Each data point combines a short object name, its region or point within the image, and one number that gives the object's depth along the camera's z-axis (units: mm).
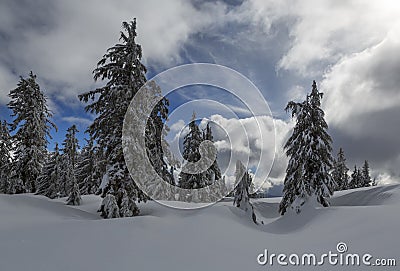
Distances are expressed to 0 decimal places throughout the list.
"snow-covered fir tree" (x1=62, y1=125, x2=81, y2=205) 17797
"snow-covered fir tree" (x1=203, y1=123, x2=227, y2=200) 28938
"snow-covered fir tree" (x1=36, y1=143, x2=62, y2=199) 28103
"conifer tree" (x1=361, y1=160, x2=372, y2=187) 48938
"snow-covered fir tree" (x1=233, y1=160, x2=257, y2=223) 17781
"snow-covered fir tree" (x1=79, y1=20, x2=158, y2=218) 13406
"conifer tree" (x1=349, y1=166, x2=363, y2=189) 49344
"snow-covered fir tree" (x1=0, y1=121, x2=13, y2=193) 21753
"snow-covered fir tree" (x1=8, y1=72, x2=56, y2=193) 21250
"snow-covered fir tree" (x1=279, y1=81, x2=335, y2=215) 17516
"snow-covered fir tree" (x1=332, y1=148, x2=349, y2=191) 47031
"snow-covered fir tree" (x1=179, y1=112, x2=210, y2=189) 27219
